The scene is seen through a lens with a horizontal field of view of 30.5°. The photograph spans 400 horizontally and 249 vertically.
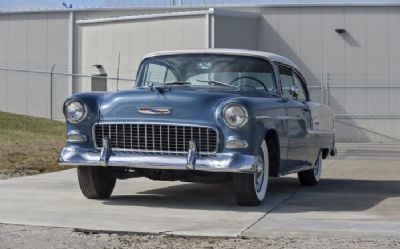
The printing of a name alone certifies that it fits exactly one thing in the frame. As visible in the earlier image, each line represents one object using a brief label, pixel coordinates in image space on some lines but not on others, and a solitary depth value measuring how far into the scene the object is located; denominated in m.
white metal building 24.83
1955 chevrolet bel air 7.72
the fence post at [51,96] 26.32
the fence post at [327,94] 24.00
